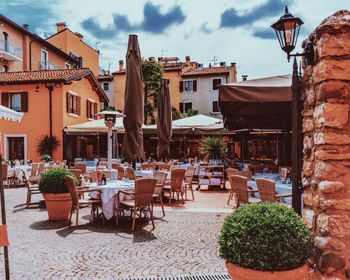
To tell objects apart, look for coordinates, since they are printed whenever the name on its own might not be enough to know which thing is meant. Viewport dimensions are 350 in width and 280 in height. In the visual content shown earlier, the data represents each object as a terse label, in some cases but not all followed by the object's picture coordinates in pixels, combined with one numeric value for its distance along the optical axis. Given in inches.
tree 1275.8
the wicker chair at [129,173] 377.5
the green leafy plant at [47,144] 810.8
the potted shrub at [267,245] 115.3
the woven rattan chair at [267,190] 248.2
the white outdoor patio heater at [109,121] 351.3
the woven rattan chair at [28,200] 349.5
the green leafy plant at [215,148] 480.7
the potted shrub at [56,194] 284.2
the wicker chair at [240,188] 274.4
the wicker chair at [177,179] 365.7
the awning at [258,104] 214.1
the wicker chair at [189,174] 419.7
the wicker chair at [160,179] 330.5
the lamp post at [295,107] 157.8
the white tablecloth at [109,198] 276.2
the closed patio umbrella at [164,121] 500.1
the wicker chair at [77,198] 263.6
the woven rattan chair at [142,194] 257.8
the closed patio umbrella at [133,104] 342.0
